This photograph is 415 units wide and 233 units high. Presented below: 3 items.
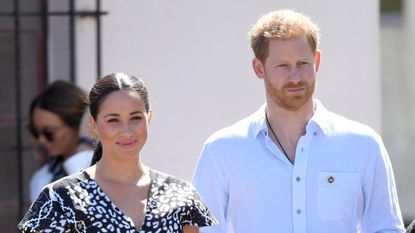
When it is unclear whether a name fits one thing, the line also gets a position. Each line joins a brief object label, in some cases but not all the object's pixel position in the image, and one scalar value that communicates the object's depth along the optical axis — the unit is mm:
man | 9008
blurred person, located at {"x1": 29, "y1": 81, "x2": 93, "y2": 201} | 11672
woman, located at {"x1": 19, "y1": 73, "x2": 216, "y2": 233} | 8039
